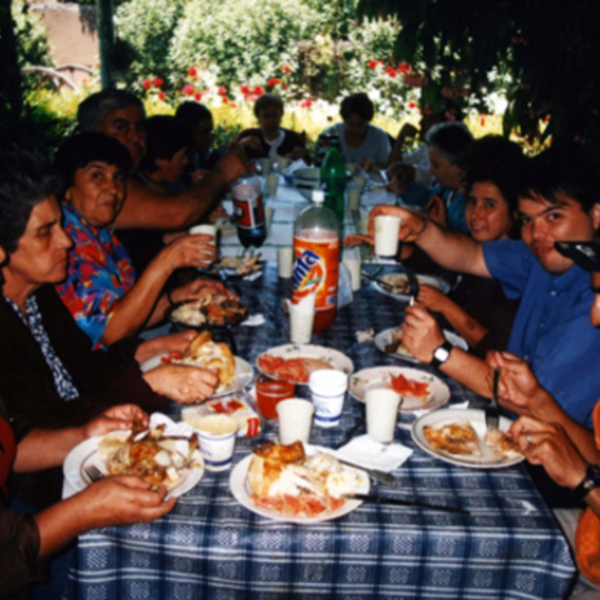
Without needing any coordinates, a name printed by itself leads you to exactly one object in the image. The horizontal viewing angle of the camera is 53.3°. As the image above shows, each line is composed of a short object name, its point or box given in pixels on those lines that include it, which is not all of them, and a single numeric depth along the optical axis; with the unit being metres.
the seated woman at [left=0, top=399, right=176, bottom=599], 1.31
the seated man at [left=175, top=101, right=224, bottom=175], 5.50
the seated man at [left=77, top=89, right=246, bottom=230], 3.10
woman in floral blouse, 2.38
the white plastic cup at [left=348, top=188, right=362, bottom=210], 4.77
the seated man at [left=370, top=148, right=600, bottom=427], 1.92
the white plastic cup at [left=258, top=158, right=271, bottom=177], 5.83
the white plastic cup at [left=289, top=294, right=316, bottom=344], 2.27
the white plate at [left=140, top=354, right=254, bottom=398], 1.93
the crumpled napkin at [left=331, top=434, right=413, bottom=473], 1.58
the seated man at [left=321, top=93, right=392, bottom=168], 6.37
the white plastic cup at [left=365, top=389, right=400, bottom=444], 1.66
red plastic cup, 1.78
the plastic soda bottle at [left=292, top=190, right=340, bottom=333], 2.29
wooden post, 7.00
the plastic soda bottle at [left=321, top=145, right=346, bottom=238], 4.34
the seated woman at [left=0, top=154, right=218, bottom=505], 1.82
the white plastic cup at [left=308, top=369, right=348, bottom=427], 1.74
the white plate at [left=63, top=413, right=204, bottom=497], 1.45
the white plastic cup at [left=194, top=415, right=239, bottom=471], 1.51
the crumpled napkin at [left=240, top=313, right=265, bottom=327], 2.54
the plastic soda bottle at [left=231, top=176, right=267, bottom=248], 2.97
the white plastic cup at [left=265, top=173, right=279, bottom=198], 5.12
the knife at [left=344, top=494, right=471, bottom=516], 1.41
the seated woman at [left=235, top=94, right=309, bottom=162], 6.46
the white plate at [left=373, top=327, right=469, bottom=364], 2.25
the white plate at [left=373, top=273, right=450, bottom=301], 2.94
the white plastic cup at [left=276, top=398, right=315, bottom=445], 1.60
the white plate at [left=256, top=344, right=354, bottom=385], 2.17
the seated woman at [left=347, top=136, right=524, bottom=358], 2.63
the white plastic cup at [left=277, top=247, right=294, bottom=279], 3.09
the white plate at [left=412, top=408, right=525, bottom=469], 1.59
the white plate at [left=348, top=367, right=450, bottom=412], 1.91
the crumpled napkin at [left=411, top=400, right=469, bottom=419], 1.86
